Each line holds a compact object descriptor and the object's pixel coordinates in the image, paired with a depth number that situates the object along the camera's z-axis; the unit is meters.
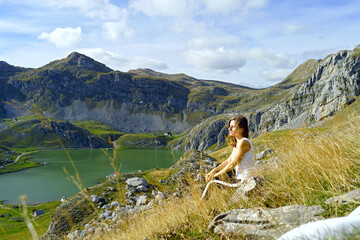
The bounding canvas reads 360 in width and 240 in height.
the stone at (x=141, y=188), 21.94
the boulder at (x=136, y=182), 22.41
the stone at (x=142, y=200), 16.71
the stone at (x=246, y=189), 4.08
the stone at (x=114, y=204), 19.59
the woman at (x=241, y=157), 5.23
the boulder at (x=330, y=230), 1.65
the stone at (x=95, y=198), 20.49
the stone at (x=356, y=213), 2.04
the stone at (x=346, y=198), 2.57
